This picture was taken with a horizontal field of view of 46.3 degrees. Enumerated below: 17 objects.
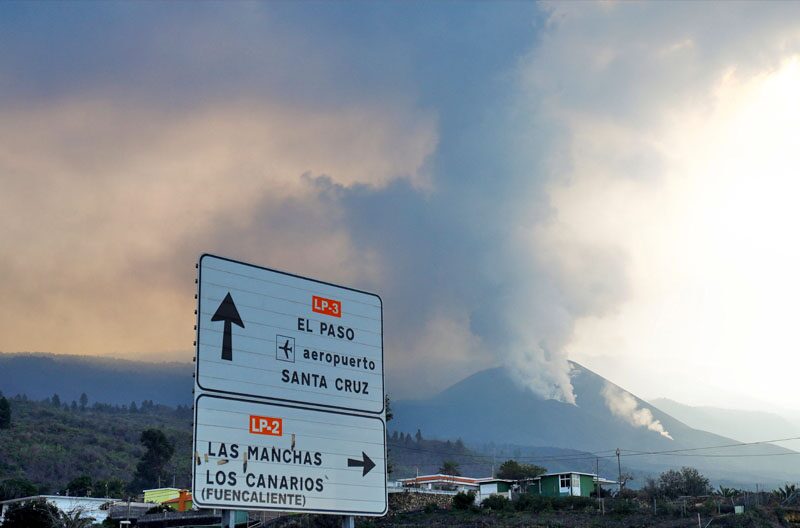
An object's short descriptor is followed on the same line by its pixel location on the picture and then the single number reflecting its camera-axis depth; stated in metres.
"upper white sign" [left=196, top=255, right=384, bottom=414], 15.39
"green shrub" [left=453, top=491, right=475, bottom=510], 75.19
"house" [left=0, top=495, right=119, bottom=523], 76.69
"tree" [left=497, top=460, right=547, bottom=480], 103.94
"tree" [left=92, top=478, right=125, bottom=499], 97.50
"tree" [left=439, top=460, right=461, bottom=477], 121.68
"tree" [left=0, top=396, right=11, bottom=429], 151.50
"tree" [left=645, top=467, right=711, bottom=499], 77.75
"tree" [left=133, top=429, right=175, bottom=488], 134.12
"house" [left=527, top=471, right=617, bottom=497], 85.56
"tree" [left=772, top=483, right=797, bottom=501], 67.88
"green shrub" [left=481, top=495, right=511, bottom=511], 74.38
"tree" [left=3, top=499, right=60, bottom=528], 61.47
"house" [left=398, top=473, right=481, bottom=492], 98.21
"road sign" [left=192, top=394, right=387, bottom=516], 14.84
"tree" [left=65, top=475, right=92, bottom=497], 95.06
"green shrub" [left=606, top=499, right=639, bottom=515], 66.26
